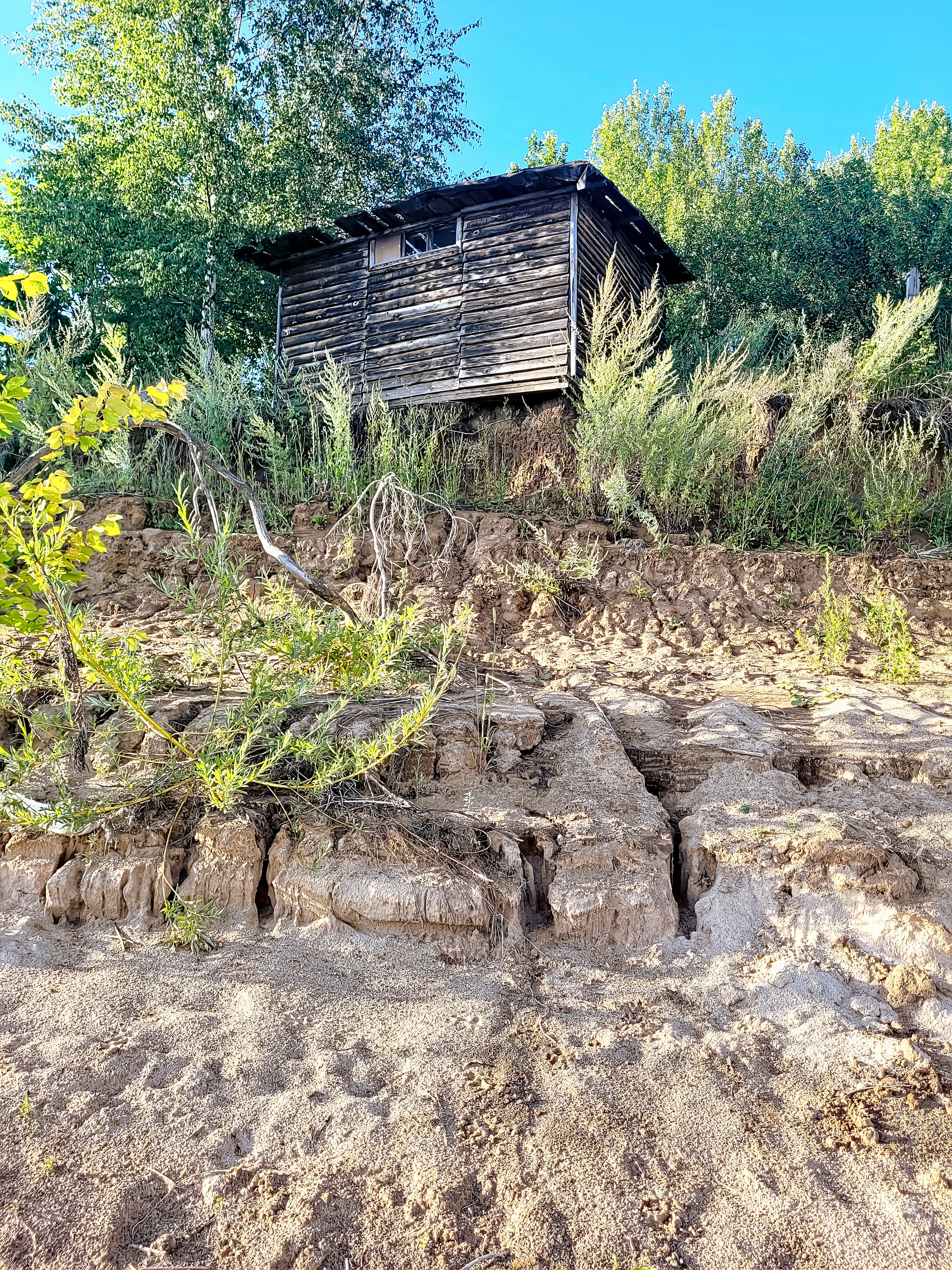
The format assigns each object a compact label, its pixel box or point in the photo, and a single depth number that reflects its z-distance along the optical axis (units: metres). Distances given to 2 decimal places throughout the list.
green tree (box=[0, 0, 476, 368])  14.20
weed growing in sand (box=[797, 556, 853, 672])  4.47
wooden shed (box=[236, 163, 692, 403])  10.66
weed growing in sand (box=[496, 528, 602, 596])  5.24
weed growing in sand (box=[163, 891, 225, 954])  2.60
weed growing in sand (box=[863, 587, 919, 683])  4.25
